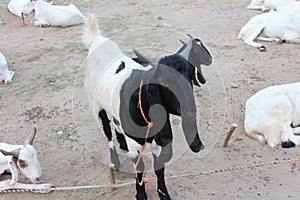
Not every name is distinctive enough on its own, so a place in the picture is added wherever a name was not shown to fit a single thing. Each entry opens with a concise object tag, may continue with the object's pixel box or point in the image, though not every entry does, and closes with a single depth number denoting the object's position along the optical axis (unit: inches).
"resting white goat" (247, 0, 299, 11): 324.5
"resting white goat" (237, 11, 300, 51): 265.9
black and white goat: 100.3
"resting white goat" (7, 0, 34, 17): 375.2
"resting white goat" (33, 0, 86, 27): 332.5
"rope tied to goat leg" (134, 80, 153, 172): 108.2
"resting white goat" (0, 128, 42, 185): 146.8
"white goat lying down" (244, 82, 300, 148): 164.9
